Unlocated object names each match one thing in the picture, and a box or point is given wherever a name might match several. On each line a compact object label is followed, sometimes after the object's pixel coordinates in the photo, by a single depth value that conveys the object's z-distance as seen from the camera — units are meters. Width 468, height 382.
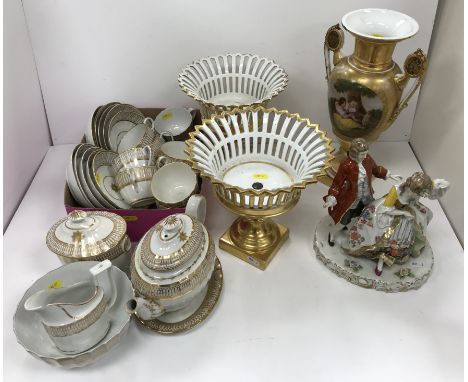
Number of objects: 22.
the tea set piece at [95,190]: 0.96
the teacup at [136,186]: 0.99
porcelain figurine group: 0.81
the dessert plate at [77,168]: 0.95
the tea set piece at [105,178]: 0.98
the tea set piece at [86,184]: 0.95
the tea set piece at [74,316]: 0.70
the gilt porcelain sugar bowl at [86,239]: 0.82
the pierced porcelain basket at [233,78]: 1.10
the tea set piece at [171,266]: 0.74
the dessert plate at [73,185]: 0.95
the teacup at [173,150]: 1.09
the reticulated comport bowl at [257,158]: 0.85
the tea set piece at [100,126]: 1.09
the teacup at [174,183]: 0.99
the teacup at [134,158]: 1.02
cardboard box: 0.92
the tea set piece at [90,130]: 1.08
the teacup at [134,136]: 1.13
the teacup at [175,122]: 1.16
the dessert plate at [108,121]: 1.11
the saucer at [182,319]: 0.82
